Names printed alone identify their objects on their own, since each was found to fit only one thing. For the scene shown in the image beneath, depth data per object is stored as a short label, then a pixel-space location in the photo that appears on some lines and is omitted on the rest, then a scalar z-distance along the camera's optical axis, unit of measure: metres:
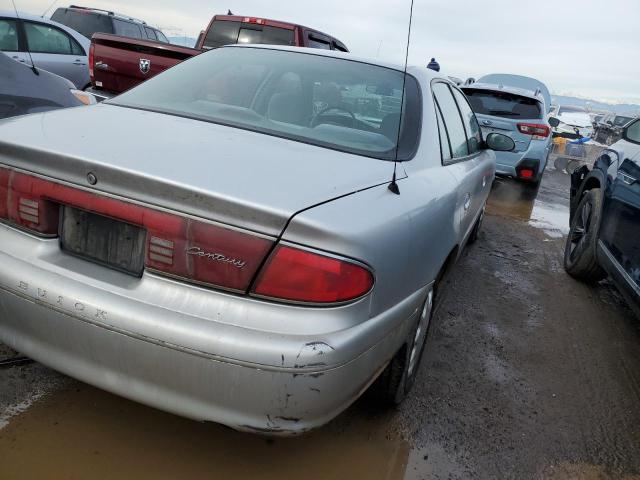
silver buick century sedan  1.52
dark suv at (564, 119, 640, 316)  3.25
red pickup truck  6.54
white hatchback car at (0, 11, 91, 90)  7.07
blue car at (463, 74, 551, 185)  7.78
